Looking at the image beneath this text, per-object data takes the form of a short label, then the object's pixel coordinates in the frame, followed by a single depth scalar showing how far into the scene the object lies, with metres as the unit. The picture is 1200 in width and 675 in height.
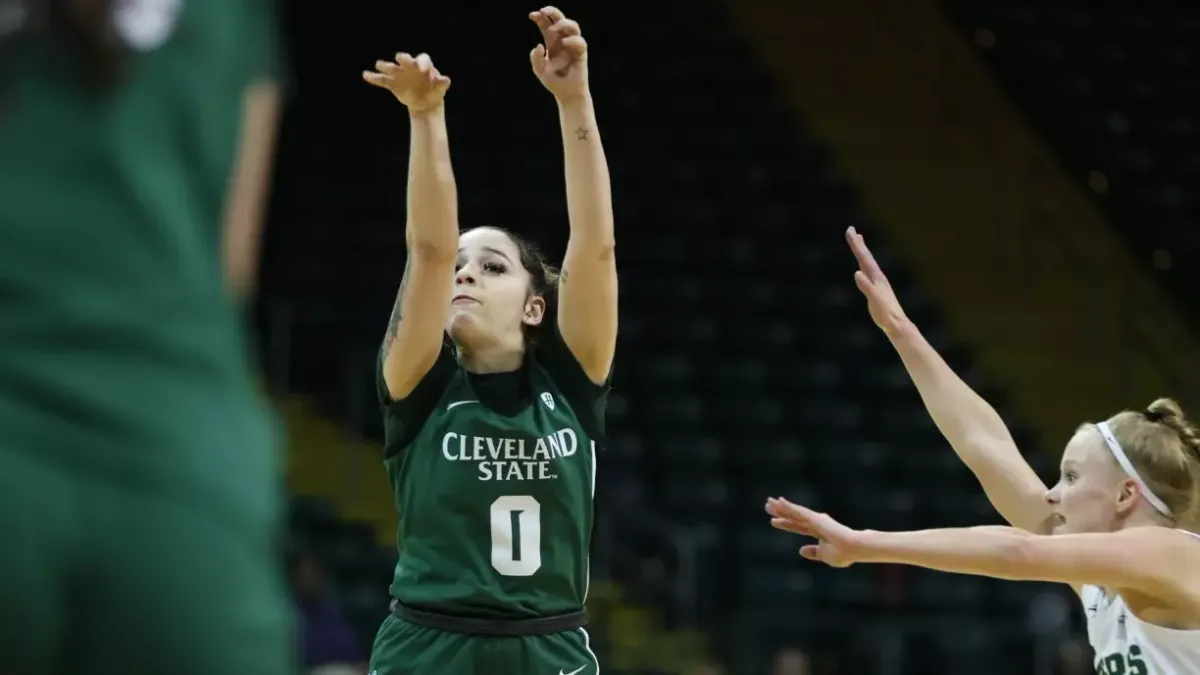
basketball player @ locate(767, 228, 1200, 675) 6.59
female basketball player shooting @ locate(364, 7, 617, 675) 6.76
